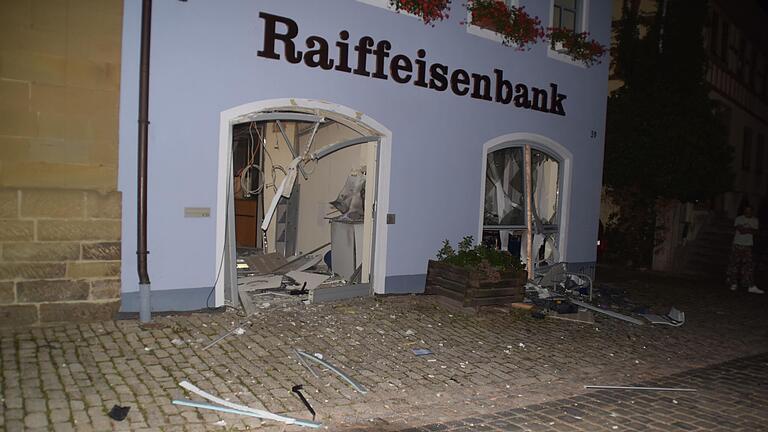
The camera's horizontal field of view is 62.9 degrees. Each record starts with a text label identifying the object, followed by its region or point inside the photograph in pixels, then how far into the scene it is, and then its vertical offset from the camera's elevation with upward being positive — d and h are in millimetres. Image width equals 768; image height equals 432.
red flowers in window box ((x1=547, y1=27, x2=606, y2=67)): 10633 +2784
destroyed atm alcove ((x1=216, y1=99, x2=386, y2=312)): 7977 -274
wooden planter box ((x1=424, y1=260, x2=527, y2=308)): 8430 -1164
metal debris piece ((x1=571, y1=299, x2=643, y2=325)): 8656 -1507
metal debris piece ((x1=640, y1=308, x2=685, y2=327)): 8770 -1552
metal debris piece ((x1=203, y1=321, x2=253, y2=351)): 6113 -1477
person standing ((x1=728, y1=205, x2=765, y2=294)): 12336 -824
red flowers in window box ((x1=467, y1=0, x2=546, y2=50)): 9414 +2799
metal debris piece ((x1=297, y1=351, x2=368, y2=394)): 5340 -1586
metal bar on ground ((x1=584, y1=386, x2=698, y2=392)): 5848 -1677
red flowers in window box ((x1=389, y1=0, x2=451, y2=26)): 8648 +2662
